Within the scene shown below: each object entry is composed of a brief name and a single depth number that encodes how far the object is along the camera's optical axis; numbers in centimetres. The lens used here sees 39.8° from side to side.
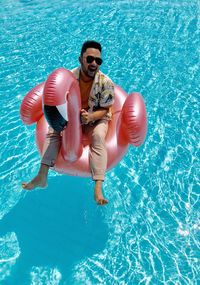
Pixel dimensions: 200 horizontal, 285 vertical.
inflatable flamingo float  207
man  226
